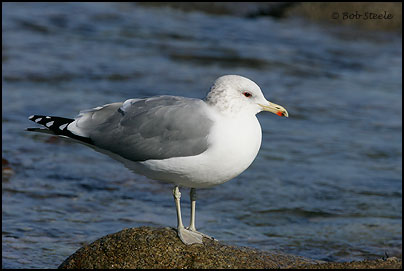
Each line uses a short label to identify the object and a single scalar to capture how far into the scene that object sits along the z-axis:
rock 9.64
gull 9.53
